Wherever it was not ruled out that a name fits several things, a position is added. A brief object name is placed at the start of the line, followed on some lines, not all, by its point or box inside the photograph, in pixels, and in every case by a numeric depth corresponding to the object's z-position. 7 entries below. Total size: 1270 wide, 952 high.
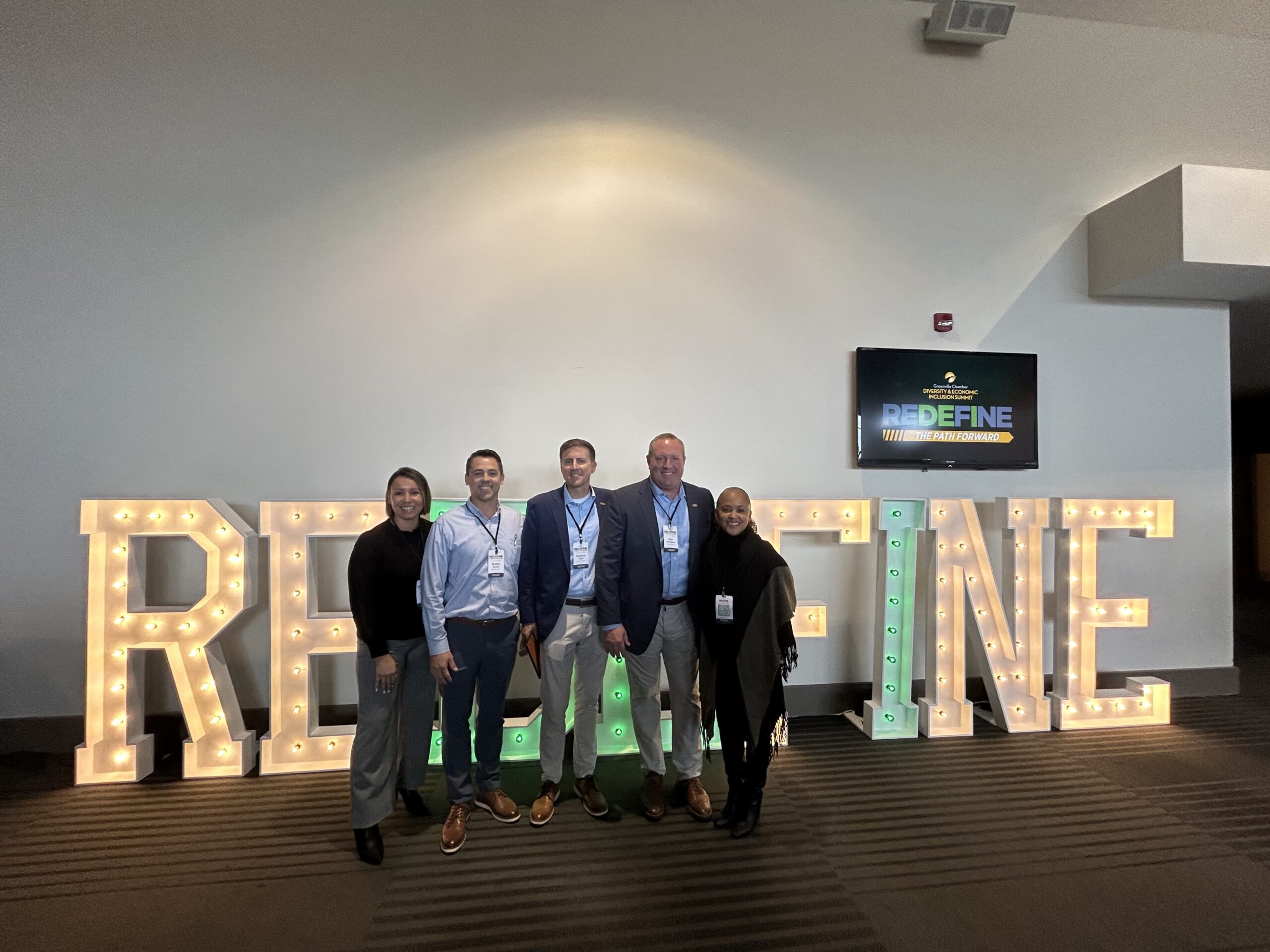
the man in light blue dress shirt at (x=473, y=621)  2.37
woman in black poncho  2.38
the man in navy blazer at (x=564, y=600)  2.52
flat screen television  3.78
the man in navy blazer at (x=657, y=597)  2.52
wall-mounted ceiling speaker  3.68
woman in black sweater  2.30
